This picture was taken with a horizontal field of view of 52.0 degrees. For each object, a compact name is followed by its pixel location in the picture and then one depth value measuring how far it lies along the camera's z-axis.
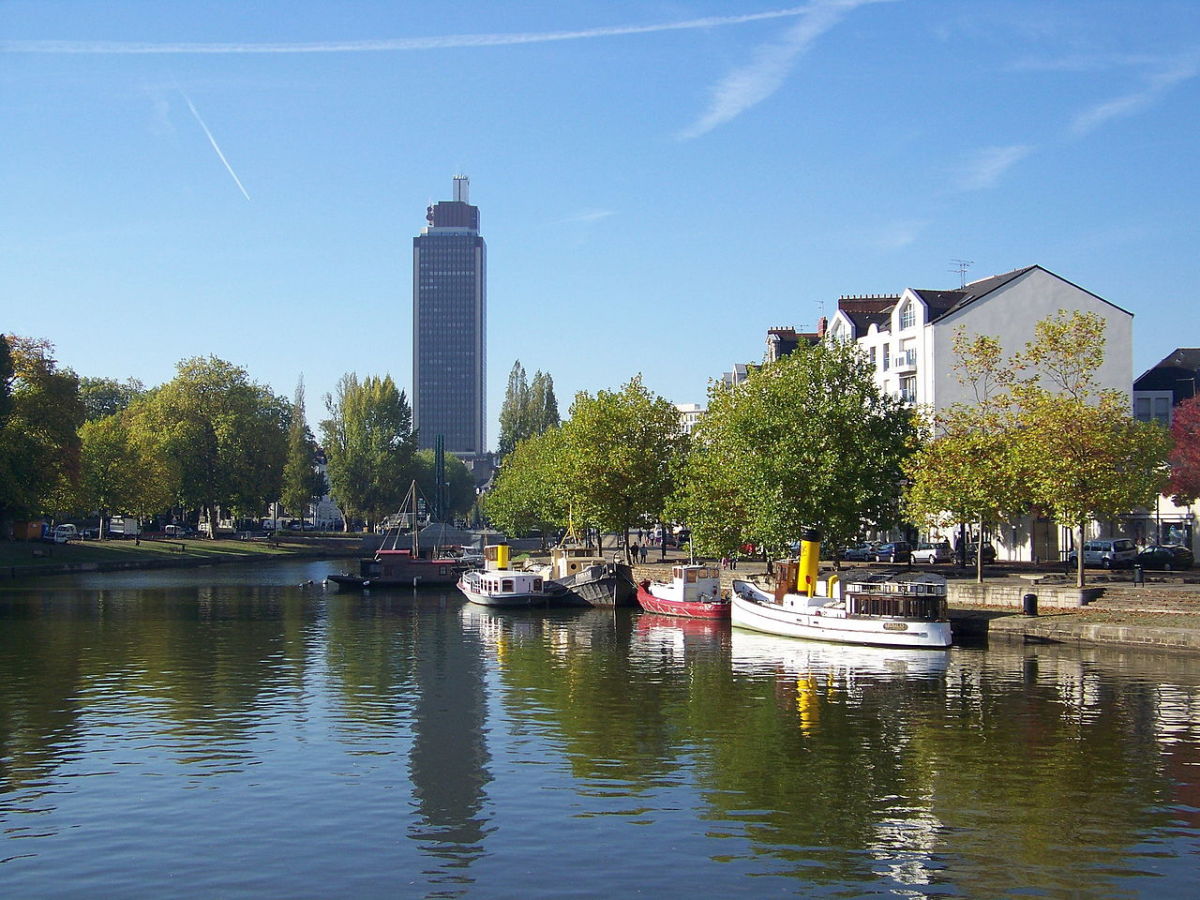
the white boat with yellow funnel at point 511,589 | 82.44
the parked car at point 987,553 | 89.89
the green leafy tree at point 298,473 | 174.50
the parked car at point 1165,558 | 77.00
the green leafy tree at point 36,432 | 105.69
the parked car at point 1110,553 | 77.50
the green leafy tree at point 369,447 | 176.62
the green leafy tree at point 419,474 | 188.59
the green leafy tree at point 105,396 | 184.88
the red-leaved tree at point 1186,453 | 84.62
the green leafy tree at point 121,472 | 134.00
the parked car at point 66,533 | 134.48
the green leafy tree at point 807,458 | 70.12
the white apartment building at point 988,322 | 97.44
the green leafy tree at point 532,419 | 195.62
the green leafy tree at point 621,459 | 94.31
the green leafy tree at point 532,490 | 110.62
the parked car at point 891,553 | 94.97
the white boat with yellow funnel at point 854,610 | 54.16
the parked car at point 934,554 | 91.06
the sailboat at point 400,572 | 99.75
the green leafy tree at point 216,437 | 153.88
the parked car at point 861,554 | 97.56
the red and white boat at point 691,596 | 72.16
